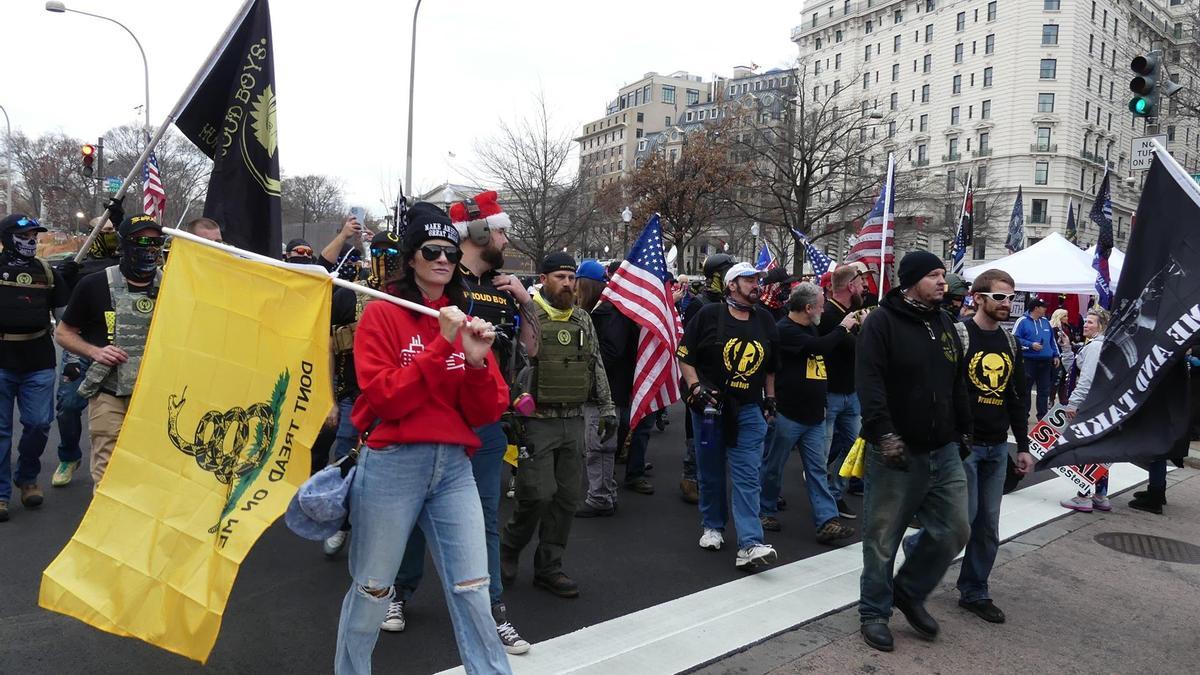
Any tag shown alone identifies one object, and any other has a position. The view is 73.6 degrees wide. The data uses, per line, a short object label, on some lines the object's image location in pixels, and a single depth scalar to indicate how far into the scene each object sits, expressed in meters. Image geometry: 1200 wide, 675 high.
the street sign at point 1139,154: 9.45
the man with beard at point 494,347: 4.01
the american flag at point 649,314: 6.75
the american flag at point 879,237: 8.50
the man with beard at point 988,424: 4.75
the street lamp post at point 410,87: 21.62
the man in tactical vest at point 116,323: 4.75
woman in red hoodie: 2.88
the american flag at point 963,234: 14.24
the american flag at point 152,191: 9.96
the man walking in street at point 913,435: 4.27
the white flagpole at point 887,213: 8.14
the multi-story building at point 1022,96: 71.50
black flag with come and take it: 4.27
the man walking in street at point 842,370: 6.60
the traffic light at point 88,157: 12.18
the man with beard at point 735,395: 5.33
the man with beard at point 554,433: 4.60
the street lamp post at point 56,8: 21.19
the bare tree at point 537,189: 30.62
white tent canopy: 13.76
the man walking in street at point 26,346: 5.80
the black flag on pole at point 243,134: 4.54
